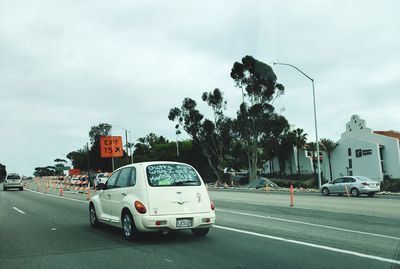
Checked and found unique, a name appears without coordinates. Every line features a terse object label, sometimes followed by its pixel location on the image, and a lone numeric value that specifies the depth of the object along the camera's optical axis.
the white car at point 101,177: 40.59
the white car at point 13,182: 43.93
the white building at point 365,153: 54.25
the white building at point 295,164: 68.94
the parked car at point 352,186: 28.59
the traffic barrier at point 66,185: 35.77
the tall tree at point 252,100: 55.91
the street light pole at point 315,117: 38.91
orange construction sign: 56.44
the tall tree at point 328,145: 60.25
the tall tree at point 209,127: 63.03
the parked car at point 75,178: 50.53
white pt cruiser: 9.19
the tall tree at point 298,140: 69.50
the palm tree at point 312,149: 64.81
